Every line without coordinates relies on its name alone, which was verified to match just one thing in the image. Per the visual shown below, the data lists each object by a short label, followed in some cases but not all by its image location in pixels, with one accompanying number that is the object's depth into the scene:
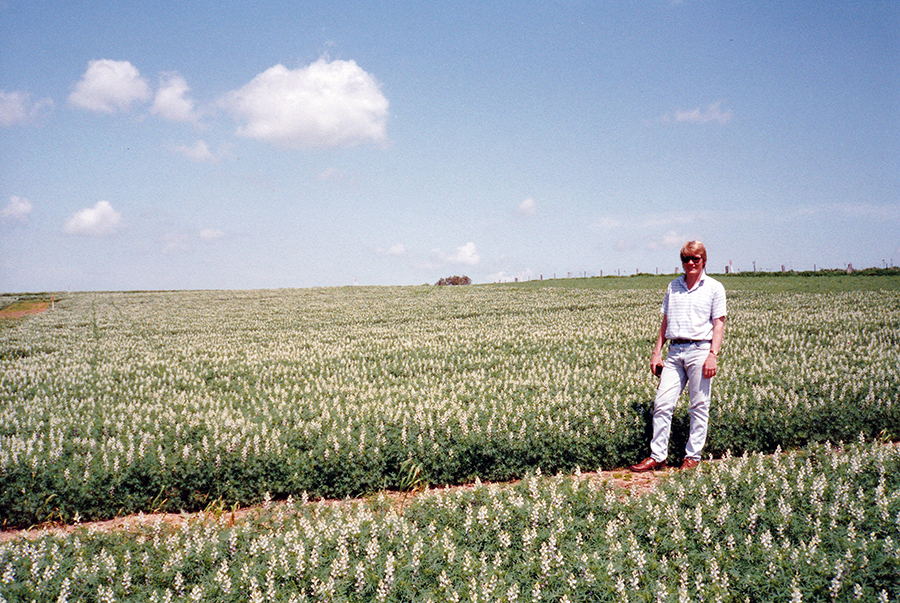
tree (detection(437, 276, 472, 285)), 90.31
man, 7.26
